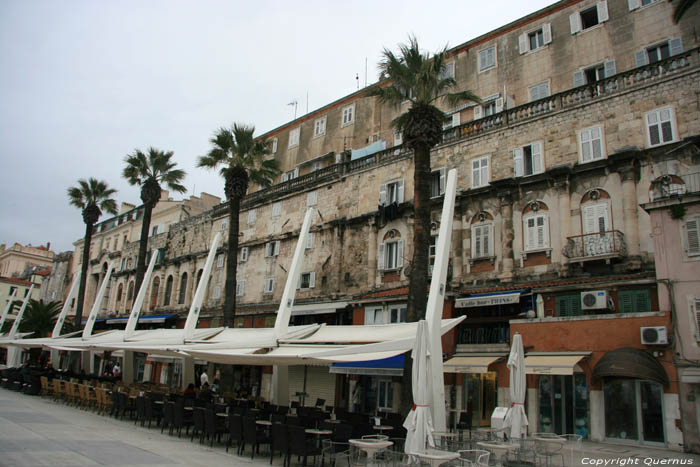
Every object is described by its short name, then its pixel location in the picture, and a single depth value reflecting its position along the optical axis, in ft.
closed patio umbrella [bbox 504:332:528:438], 37.68
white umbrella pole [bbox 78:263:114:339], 82.63
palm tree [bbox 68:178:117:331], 136.67
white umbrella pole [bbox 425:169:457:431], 32.50
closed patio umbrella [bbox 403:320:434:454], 29.89
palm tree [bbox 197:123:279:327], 82.79
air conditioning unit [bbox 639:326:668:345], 47.22
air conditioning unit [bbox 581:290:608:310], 53.47
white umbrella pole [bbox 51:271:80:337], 95.15
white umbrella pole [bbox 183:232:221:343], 59.26
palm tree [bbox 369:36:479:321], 49.42
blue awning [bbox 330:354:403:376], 53.06
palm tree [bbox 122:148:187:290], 112.68
